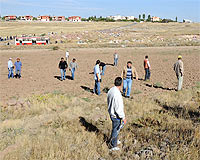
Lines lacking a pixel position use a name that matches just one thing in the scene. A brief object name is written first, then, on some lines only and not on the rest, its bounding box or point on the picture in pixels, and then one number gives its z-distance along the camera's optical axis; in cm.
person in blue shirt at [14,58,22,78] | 1550
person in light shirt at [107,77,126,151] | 520
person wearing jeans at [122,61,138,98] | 1029
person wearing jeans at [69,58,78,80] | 1491
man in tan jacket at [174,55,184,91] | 1097
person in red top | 1358
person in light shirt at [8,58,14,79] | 1549
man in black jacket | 1444
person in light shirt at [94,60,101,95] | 1062
